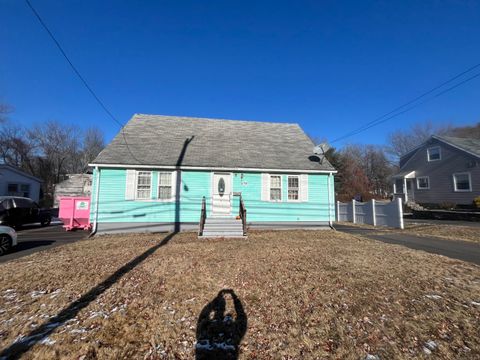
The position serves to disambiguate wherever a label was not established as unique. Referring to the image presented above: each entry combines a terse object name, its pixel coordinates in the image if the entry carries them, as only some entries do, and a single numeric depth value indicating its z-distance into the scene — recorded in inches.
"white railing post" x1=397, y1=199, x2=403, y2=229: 509.7
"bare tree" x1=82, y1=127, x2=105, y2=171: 1785.2
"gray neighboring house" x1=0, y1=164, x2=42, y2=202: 846.5
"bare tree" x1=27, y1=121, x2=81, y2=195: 1587.1
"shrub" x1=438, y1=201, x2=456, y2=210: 753.6
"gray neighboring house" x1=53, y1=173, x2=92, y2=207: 1218.0
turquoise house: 438.9
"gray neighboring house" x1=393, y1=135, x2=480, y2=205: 761.6
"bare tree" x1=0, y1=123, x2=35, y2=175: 1440.7
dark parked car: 512.1
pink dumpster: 488.7
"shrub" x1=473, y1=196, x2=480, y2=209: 681.7
